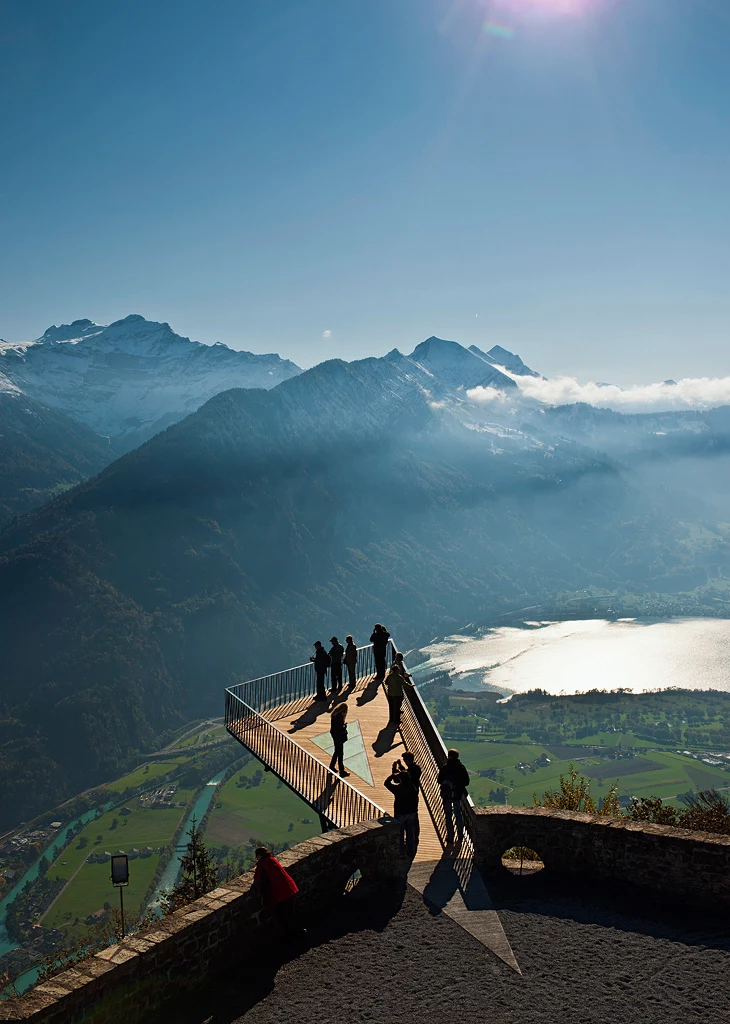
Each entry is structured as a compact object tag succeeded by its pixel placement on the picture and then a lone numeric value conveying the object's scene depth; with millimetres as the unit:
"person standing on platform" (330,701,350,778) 15367
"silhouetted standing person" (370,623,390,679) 21766
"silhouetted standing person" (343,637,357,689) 21938
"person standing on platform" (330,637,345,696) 21359
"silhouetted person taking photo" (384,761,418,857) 11562
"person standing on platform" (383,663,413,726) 17547
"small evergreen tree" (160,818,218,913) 19672
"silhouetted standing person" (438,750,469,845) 12555
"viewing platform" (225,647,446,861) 14047
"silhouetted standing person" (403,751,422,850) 12116
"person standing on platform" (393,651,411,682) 19547
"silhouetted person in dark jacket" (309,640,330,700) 20953
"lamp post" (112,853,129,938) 15614
